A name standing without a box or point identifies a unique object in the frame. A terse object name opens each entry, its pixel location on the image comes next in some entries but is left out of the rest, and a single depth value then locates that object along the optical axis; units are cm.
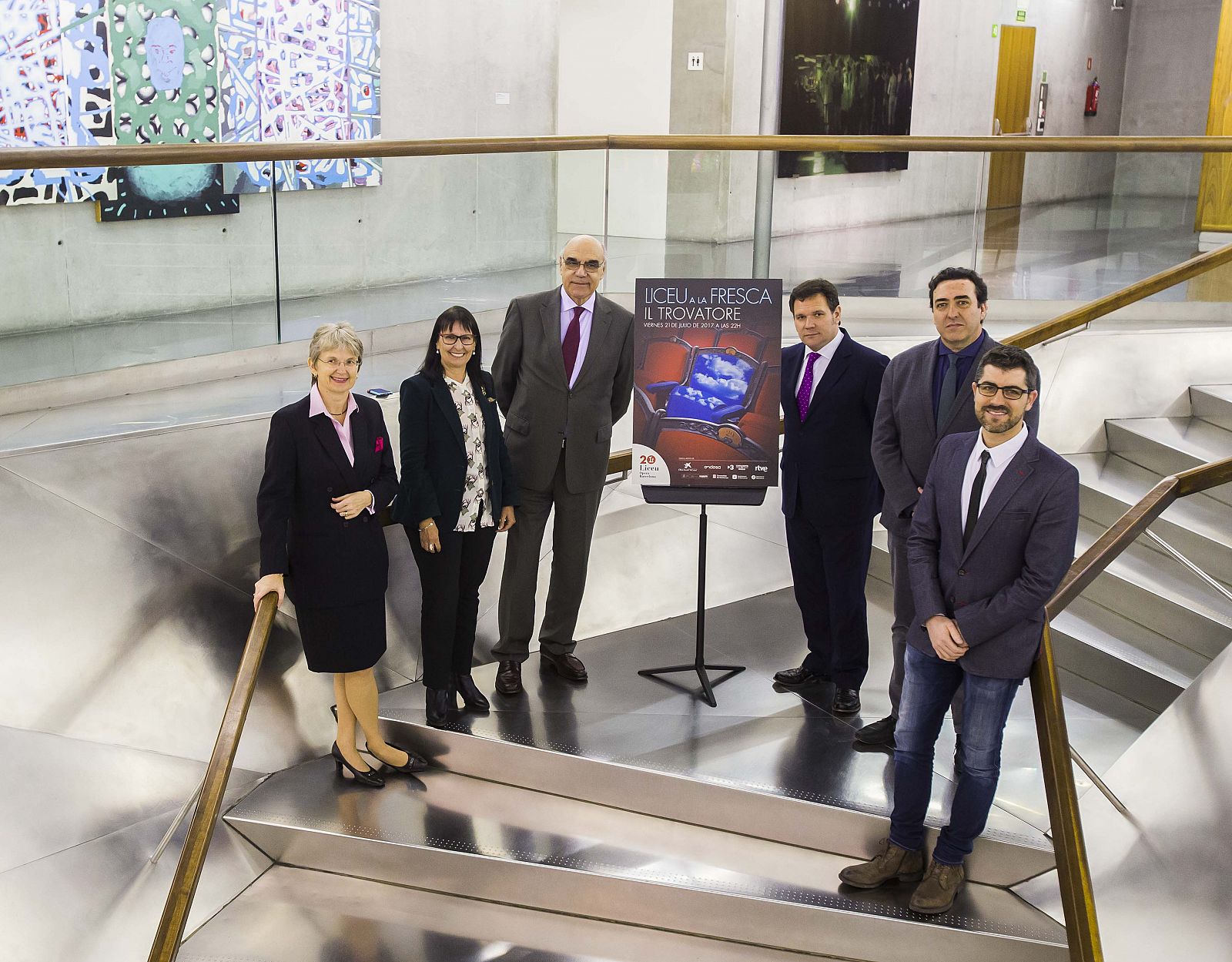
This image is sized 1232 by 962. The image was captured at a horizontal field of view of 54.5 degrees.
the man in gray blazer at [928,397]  397
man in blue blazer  340
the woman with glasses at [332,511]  408
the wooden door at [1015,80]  1362
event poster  466
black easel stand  490
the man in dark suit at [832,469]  445
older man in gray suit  464
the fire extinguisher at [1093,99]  1482
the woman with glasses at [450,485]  433
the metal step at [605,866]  375
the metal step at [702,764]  412
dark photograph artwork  1109
